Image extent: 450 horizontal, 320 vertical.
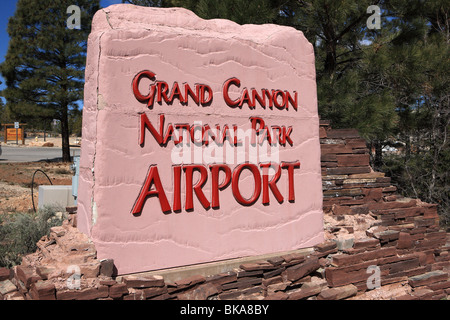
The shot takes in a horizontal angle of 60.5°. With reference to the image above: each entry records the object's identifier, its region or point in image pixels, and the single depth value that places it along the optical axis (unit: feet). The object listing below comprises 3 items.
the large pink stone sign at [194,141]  10.84
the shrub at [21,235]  15.03
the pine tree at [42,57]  56.80
